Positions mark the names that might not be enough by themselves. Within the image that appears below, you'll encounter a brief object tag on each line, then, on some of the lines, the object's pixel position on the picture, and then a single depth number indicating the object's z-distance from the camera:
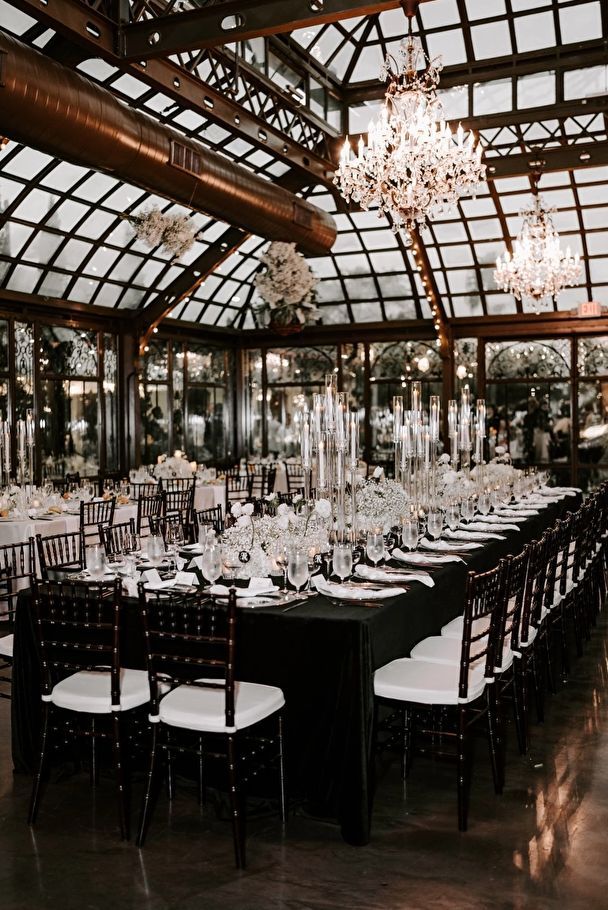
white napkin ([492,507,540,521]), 8.13
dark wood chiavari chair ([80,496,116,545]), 8.28
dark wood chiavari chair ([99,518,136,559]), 5.81
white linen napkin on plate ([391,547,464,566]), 5.48
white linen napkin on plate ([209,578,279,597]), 4.39
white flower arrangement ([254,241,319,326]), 12.03
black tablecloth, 3.87
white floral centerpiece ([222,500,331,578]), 4.97
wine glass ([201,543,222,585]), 4.51
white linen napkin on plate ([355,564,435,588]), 4.83
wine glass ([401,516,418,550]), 5.57
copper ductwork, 6.13
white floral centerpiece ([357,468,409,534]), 6.26
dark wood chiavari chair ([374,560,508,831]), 4.04
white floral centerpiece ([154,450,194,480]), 12.85
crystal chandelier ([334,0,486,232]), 7.08
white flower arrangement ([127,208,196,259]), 10.13
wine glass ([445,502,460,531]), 6.98
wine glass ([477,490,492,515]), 8.24
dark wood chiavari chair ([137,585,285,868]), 3.73
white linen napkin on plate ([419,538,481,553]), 6.02
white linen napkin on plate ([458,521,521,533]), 7.09
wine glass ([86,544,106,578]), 4.74
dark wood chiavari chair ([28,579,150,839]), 3.98
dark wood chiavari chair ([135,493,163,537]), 9.00
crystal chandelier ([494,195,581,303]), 11.32
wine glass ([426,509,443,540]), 6.17
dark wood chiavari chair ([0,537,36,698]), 4.83
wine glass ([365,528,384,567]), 4.98
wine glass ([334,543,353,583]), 4.47
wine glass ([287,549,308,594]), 4.31
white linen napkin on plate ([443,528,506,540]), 6.65
